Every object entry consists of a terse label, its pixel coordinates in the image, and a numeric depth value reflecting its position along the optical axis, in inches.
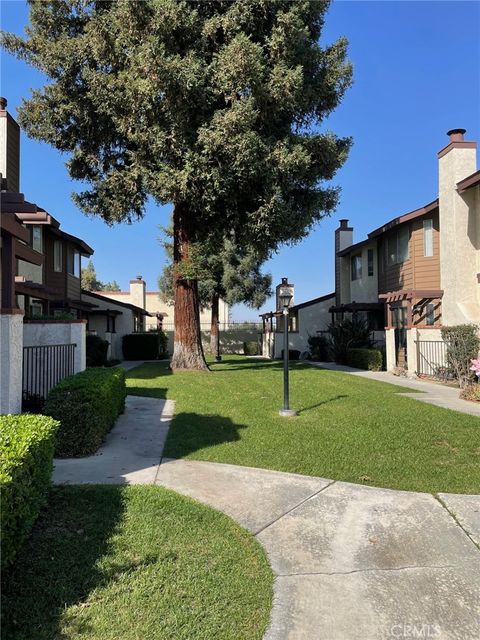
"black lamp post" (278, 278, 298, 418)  352.5
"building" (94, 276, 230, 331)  1535.4
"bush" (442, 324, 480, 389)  539.5
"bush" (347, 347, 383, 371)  761.6
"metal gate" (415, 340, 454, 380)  616.7
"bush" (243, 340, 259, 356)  1416.1
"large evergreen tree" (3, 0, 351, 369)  521.3
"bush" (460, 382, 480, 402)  433.4
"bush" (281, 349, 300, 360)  1116.0
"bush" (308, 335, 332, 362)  1020.9
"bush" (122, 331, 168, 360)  1119.0
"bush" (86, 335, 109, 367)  815.7
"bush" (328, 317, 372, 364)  880.9
